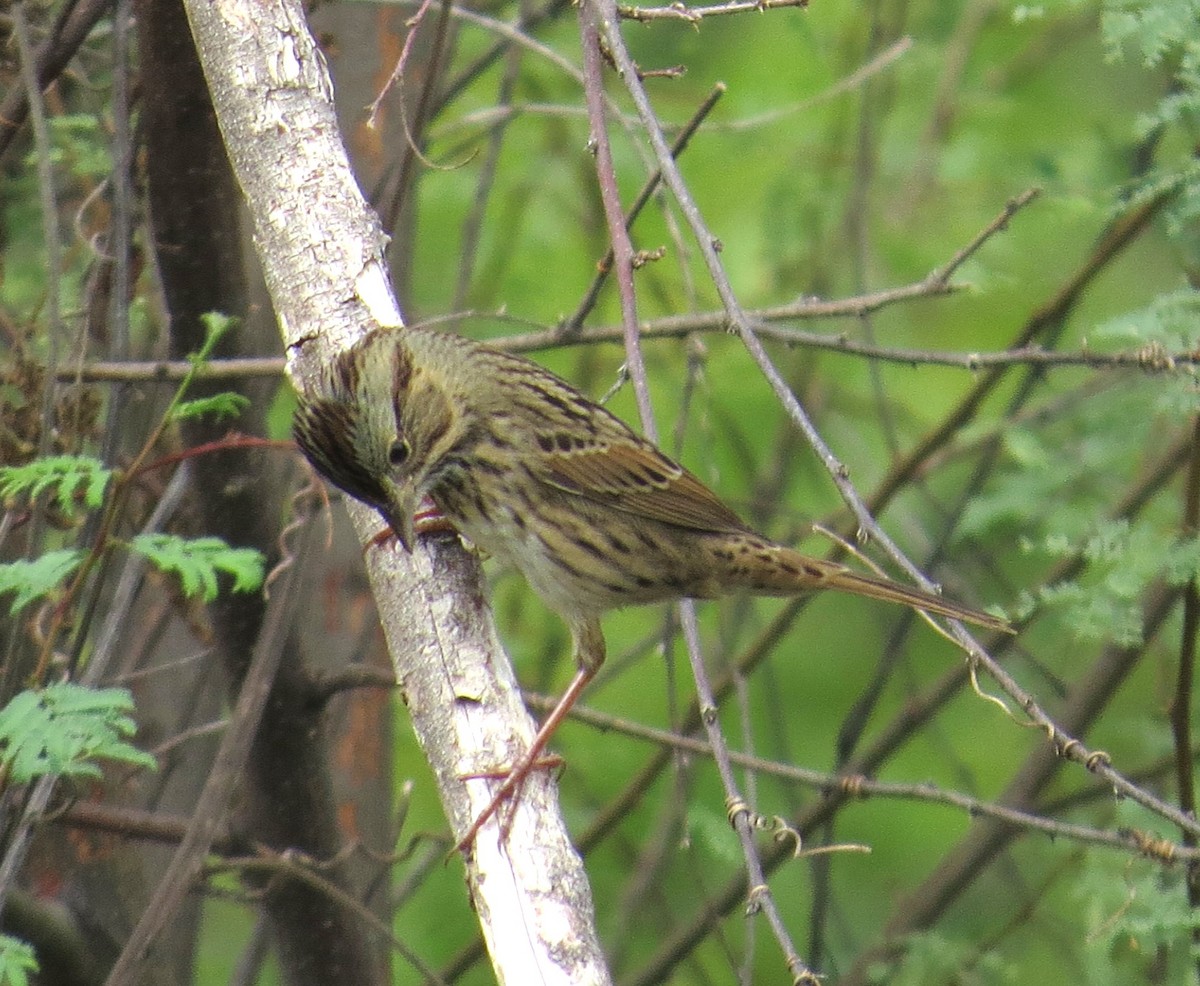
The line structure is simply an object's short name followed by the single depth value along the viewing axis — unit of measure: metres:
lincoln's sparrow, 7.03
